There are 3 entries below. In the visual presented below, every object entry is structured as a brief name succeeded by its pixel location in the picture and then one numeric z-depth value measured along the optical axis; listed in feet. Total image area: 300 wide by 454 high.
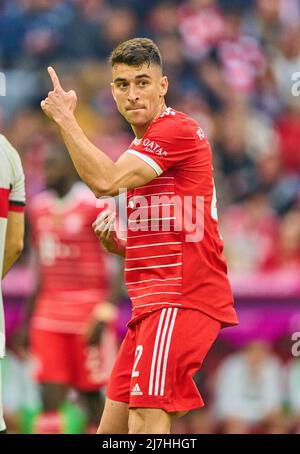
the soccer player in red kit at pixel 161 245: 34.22
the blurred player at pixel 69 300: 57.82
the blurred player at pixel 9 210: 35.22
